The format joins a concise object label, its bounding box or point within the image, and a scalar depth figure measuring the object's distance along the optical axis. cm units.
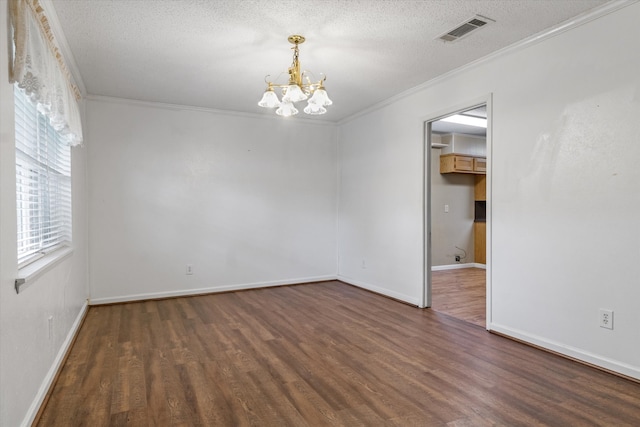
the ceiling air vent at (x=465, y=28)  283
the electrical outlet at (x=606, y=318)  261
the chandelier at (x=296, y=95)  280
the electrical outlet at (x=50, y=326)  253
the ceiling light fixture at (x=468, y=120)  582
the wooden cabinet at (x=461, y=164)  680
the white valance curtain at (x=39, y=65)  179
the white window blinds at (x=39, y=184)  229
